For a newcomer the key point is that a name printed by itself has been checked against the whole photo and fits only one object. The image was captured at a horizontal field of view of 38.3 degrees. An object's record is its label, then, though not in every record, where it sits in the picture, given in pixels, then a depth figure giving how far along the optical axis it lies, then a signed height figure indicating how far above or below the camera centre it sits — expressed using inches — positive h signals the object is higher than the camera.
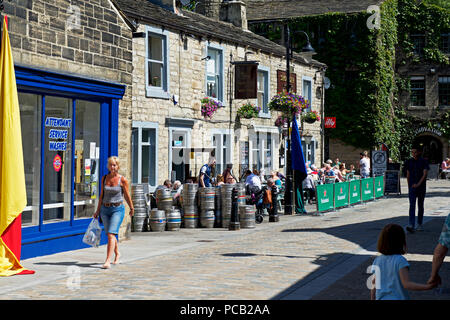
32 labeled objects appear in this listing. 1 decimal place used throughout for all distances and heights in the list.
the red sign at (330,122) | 1426.1 +91.4
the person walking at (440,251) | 196.4 -29.5
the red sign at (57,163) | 470.9 +0.4
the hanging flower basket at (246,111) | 950.4 +76.9
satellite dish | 1330.6 +168.1
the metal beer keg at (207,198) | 642.8 -34.3
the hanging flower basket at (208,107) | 864.9 +75.6
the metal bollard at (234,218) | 613.5 -52.1
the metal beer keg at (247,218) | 632.4 -53.2
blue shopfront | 442.3 +10.9
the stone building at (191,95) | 756.0 +89.4
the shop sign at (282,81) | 1072.8 +138.3
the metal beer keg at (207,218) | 646.5 -54.4
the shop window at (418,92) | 1798.7 +197.9
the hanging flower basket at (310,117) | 1145.4 +82.4
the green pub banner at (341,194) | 808.3 -39.6
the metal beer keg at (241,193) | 671.8 -30.8
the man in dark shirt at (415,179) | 550.6 -13.4
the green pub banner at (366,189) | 922.1 -37.4
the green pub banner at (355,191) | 869.8 -38.3
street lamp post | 775.7 -24.6
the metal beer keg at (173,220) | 620.1 -54.3
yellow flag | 382.0 +3.9
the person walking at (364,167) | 1085.8 -6.2
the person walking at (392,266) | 197.3 -31.5
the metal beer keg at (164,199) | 634.2 -34.8
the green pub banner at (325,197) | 748.0 -39.3
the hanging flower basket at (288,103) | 879.7 +82.7
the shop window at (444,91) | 1786.4 +199.3
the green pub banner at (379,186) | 1002.4 -35.7
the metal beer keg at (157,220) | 610.7 -53.2
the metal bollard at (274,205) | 690.8 -44.5
